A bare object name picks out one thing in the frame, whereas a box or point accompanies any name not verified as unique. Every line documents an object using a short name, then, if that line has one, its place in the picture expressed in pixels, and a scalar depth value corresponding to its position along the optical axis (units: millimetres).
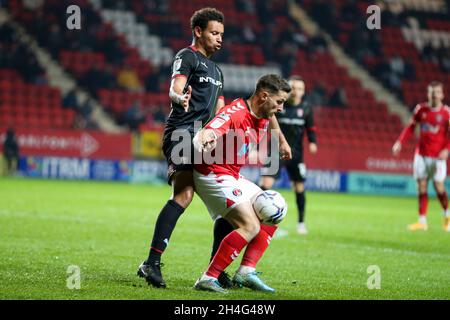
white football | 12055
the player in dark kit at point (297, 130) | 23906
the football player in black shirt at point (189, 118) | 12609
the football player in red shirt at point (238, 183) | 12062
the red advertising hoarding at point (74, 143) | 45406
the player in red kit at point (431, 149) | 26656
